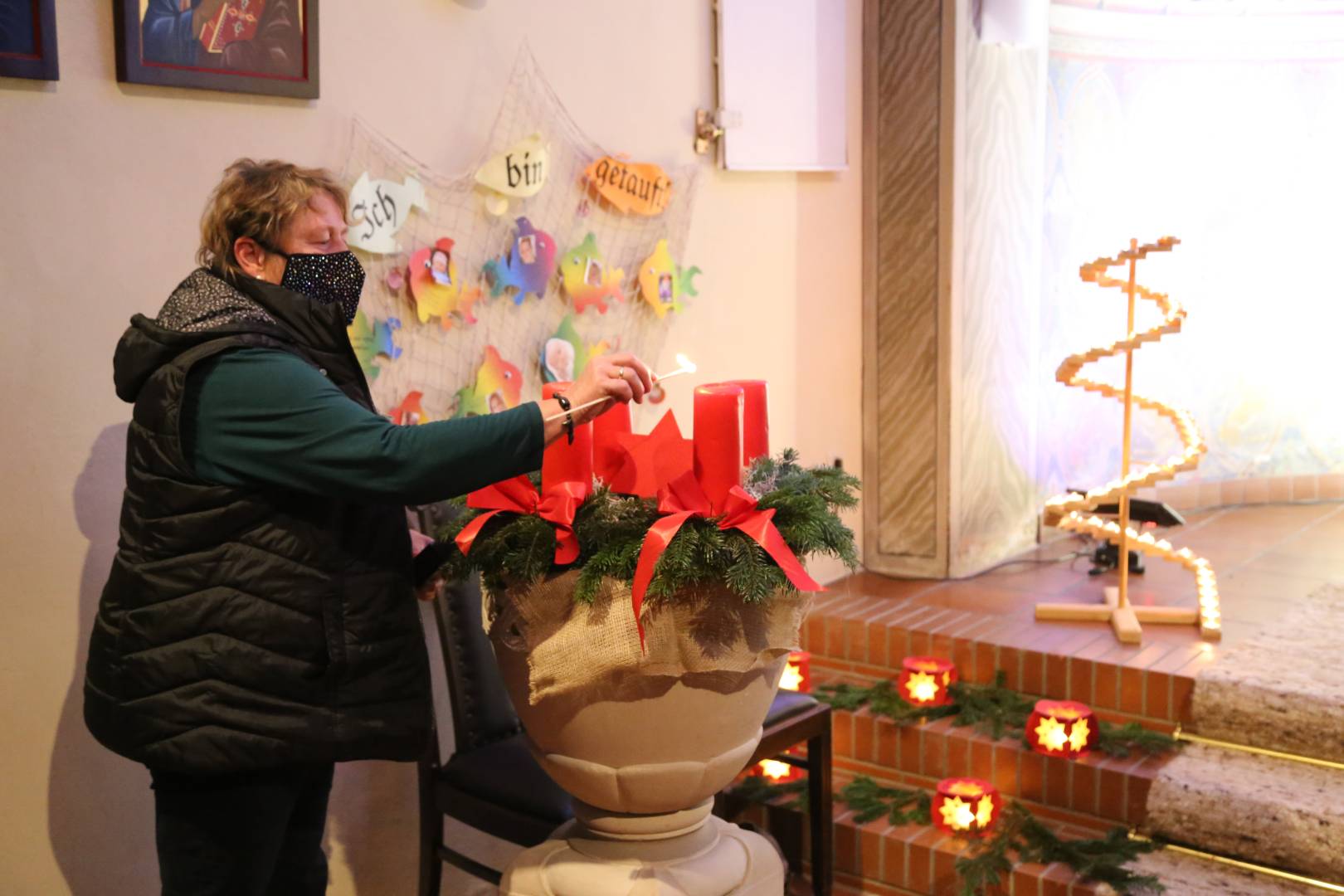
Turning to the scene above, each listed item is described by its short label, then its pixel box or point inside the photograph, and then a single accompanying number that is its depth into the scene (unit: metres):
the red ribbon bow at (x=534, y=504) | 1.74
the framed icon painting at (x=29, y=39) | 1.99
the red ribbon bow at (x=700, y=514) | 1.63
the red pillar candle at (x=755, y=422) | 1.85
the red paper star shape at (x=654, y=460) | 1.78
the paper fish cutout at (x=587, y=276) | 3.07
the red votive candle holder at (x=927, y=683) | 3.46
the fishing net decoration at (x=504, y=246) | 2.66
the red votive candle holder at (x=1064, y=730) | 3.12
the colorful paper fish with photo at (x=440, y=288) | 2.70
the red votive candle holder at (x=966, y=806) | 3.05
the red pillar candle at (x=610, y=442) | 1.87
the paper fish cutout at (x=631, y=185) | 3.12
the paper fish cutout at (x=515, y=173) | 2.84
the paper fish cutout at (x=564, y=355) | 3.02
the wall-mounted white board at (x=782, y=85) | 3.57
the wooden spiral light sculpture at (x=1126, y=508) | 3.55
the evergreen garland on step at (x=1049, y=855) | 2.80
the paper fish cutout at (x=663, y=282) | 3.29
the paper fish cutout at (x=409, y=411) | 2.70
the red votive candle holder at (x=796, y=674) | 3.38
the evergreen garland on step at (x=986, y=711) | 3.16
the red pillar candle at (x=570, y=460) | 1.82
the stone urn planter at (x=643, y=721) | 1.69
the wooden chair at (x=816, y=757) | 2.73
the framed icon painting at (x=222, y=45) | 2.16
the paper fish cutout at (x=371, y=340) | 2.59
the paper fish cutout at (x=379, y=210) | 2.57
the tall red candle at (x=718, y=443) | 1.75
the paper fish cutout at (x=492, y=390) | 2.83
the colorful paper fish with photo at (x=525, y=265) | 2.87
